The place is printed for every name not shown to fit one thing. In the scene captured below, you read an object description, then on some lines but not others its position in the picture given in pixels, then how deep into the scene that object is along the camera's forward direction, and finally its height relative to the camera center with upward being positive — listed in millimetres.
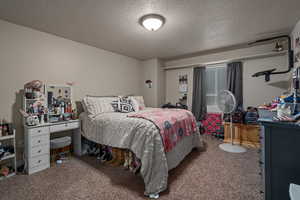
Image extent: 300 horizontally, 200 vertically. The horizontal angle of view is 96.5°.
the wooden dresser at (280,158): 993 -458
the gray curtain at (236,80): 3471 +487
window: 3846 +476
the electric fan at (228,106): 2726 -149
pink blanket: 1803 -419
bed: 1603 -588
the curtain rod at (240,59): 3041 +1028
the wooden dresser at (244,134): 3018 -838
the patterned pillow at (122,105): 2820 -136
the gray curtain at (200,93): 4059 +174
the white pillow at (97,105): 2631 -126
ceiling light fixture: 2018 +1205
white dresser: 1976 -721
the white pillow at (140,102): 3442 -91
